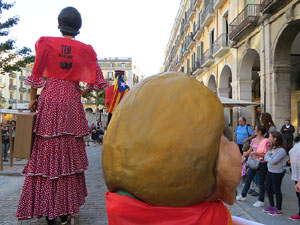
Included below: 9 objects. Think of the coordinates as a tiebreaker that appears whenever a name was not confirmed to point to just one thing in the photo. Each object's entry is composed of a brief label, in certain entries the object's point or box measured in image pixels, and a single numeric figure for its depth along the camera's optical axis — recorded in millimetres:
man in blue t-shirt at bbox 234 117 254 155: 7773
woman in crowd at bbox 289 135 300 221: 3830
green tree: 10695
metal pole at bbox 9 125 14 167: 7004
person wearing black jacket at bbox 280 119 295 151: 9781
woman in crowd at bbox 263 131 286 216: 3941
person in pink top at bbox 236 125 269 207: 4277
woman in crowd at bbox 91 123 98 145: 17136
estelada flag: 4677
